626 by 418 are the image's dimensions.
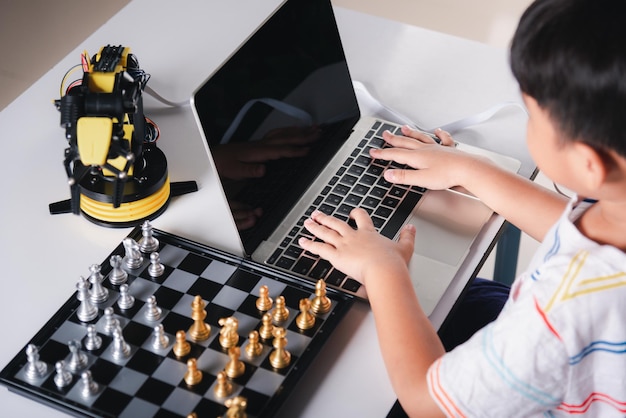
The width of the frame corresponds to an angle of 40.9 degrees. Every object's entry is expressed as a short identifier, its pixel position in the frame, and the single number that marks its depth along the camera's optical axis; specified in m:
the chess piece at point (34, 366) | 1.05
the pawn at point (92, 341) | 1.08
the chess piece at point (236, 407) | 0.98
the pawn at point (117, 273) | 1.18
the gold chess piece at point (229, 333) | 1.08
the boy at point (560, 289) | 0.92
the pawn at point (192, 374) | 1.03
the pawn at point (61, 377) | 1.04
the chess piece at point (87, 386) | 1.02
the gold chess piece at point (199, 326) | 1.10
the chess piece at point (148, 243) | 1.23
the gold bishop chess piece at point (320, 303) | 1.14
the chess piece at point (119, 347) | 1.07
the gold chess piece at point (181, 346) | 1.07
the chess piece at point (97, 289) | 1.15
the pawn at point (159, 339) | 1.08
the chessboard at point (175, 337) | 1.02
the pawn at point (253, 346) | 1.07
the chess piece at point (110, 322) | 1.10
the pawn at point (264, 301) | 1.14
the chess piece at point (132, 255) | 1.20
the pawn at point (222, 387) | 1.02
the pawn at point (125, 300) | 1.14
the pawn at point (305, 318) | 1.12
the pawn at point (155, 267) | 1.19
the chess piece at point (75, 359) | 1.05
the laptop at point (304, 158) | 1.21
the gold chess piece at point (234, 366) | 1.04
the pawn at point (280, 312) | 1.12
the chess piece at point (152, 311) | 1.12
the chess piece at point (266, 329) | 1.10
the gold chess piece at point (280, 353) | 1.06
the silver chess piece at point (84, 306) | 1.12
